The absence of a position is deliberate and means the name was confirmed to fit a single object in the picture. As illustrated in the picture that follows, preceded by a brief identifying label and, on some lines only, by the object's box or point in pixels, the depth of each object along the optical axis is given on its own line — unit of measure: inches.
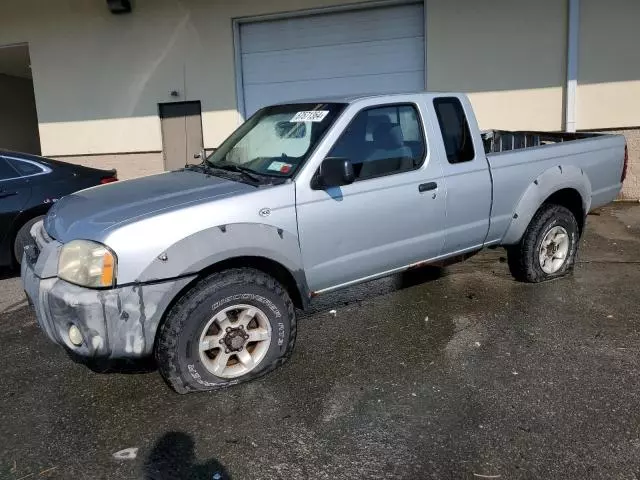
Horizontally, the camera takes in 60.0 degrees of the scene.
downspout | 332.2
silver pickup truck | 118.9
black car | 229.9
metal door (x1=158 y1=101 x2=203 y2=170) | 408.5
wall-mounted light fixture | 391.2
